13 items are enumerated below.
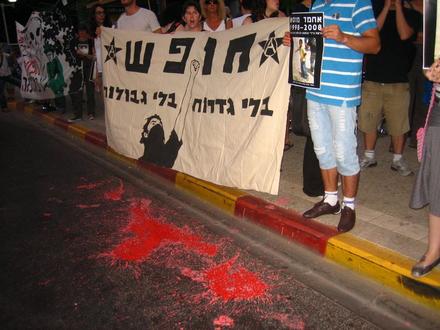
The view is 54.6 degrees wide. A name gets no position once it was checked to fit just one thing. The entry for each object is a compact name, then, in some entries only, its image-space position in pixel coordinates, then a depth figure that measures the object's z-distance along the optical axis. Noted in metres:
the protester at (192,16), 4.95
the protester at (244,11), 5.33
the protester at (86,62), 7.81
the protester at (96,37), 7.30
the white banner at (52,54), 8.16
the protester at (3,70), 9.31
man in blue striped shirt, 2.86
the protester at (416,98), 5.14
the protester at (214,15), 5.01
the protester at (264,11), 4.42
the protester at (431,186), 2.56
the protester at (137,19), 5.76
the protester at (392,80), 4.08
